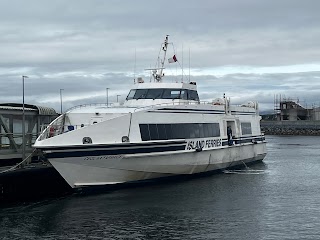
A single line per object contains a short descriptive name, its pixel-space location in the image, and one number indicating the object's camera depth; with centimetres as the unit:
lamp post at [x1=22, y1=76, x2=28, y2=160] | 2260
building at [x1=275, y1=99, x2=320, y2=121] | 12062
